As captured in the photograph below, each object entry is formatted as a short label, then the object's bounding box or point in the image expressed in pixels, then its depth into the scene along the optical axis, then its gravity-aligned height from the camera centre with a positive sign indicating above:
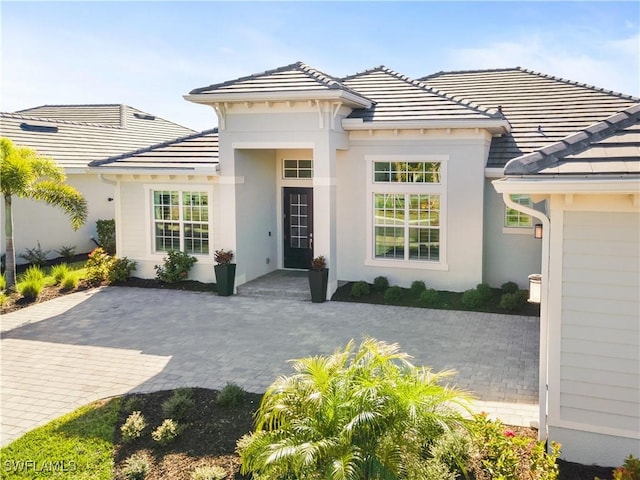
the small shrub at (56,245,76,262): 19.25 -1.31
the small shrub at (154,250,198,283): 15.24 -1.44
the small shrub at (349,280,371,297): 13.89 -1.91
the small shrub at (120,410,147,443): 6.83 -2.59
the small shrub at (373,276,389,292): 14.14 -1.80
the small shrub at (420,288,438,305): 13.28 -2.01
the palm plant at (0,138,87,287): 14.15 +0.71
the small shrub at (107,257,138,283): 15.66 -1.56
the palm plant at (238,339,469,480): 4.96 -1.95
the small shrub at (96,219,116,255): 20.14 -0.67
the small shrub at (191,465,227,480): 5.82 -2.68
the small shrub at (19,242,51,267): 18.14 -1.35
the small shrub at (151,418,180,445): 6.71 -2.60
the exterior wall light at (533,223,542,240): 6.85 -0.27
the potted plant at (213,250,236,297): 14.29 -1.52
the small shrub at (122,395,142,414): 7.65 -2.60
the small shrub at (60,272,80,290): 15.00 -1.80
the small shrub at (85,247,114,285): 15.77 -1.52
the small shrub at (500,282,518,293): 13.53 -1.84
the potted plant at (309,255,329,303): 13.48 -1.59
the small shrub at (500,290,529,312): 12.55 -2.01
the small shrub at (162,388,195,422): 7.35 -2.52
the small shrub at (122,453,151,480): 6.04 -2.71
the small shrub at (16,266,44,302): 13.90 -1.81
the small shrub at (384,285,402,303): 13.51 -1.99
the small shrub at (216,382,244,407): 7.69 -2.49
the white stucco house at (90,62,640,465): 13.60 +0.86
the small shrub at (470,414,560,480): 5.52 -2.46
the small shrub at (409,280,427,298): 13.77 -1.87
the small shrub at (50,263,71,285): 15.41 -1.63
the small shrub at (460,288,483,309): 12.91 -2.02
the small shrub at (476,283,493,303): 13.03 -1.87
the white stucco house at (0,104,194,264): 18.47 +1.86
